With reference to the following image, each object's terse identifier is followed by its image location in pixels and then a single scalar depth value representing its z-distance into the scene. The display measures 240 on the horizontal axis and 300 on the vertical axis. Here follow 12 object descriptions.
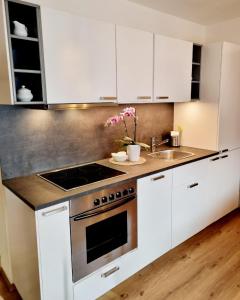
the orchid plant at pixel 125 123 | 2.20
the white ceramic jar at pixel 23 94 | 1.61
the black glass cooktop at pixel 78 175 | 1.76
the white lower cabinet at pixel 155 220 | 1.50
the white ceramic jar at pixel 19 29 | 1.54
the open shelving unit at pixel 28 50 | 1.55
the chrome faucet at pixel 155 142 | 2.81
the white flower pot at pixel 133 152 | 2.29
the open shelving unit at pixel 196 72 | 2.73
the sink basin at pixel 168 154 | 2.76
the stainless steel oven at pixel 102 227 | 1.61
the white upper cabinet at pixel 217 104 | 2.58
